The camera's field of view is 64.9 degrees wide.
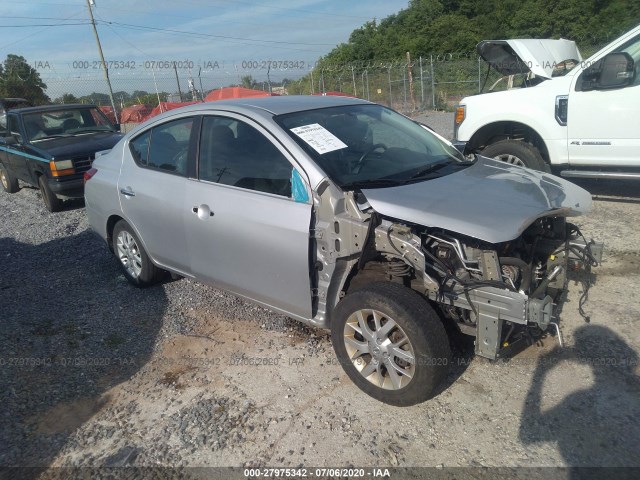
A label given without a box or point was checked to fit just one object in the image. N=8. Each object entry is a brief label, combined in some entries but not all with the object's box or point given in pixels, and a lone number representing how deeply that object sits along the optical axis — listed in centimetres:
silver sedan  280
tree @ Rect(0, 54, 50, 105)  2623
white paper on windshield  335
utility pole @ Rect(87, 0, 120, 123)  1933
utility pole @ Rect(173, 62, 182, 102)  2101
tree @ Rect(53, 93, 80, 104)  2375
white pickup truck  539
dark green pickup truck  825
